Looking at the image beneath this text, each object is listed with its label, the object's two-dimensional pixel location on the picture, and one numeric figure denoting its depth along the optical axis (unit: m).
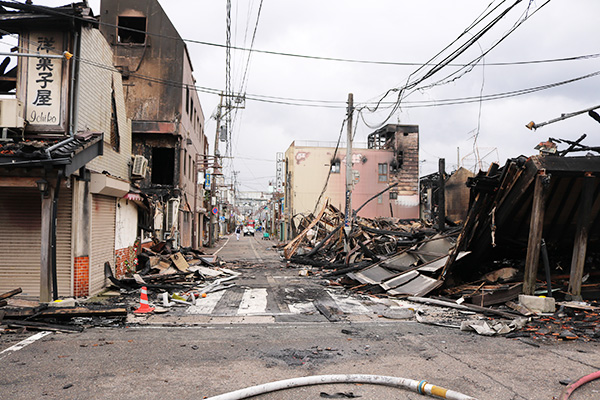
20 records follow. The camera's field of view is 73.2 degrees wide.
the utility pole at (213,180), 34.61
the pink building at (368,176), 44.91
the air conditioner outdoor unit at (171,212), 22.91
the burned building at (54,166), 9.13
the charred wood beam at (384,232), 20.24
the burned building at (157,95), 23.66
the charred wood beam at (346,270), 15.52
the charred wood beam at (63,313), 7.66
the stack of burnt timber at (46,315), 7.36
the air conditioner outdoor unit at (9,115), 9.53
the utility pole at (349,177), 19.08
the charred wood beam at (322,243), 22.14
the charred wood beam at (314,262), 18.23
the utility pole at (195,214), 31.95
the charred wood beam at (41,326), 7.32
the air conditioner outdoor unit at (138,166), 14.47
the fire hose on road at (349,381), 4.31
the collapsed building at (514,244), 9.09
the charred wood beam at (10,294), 8.57
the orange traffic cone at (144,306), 9.22
